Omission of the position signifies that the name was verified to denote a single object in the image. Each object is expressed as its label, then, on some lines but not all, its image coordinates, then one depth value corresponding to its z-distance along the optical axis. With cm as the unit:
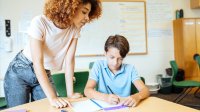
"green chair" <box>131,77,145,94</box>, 174
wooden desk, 117
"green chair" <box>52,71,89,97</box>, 192
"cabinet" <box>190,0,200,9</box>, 423
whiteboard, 409
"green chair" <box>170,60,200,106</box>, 328
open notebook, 122
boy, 165
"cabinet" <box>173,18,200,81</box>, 420
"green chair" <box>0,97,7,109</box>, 232
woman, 132
